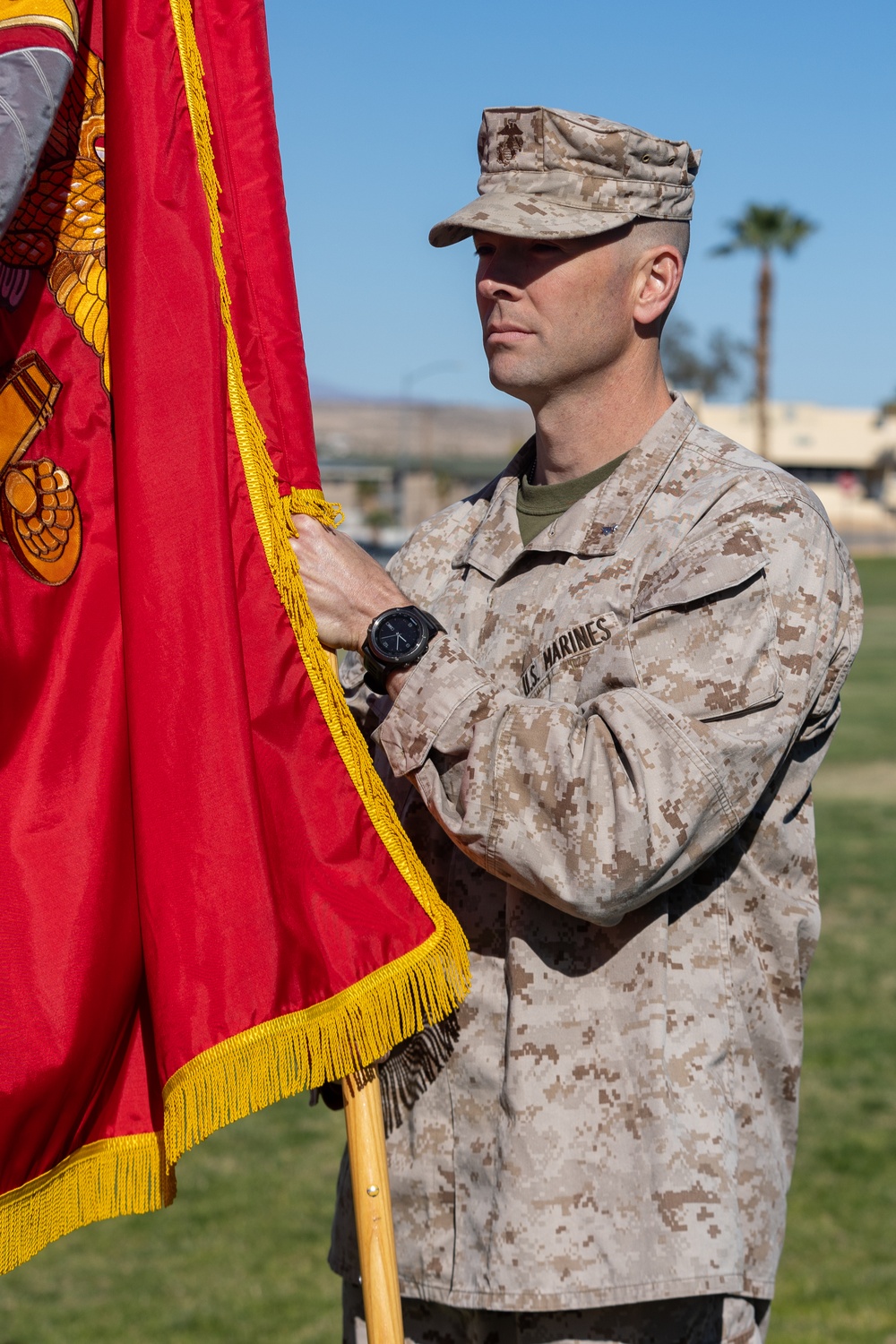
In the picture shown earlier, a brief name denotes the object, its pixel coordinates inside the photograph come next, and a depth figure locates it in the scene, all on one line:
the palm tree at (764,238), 46.22
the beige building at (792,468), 69.56
